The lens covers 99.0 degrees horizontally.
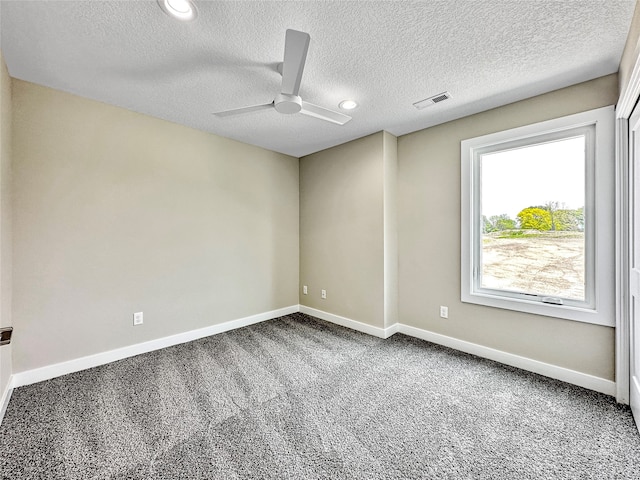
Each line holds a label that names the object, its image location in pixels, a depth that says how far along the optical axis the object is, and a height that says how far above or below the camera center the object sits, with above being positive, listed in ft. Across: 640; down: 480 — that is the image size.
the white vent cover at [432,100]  7.76 +4.07
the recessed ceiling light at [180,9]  4.68 +4.06
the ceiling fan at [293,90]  4.50 +3.19
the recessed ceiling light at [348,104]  8.16 +4.07
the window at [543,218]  6.79 +0.56
